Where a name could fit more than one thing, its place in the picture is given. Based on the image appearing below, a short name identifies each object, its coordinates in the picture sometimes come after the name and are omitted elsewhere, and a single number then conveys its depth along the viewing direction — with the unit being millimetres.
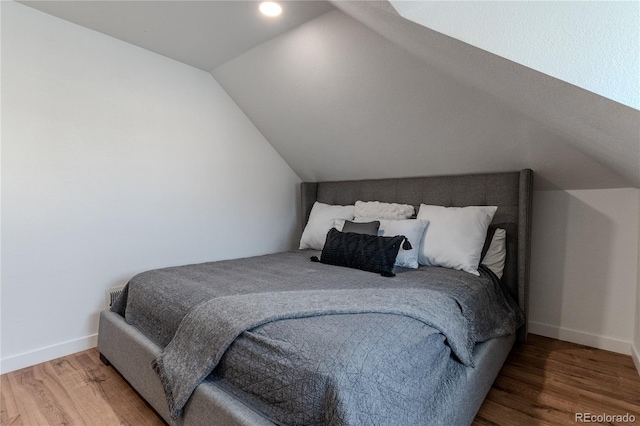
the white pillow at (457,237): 2105
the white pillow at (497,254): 2279
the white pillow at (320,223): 2932
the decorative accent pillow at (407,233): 2209
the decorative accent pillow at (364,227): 2412
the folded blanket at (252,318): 1225
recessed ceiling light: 1931
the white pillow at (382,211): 2650
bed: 1024
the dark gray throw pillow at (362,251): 2078
